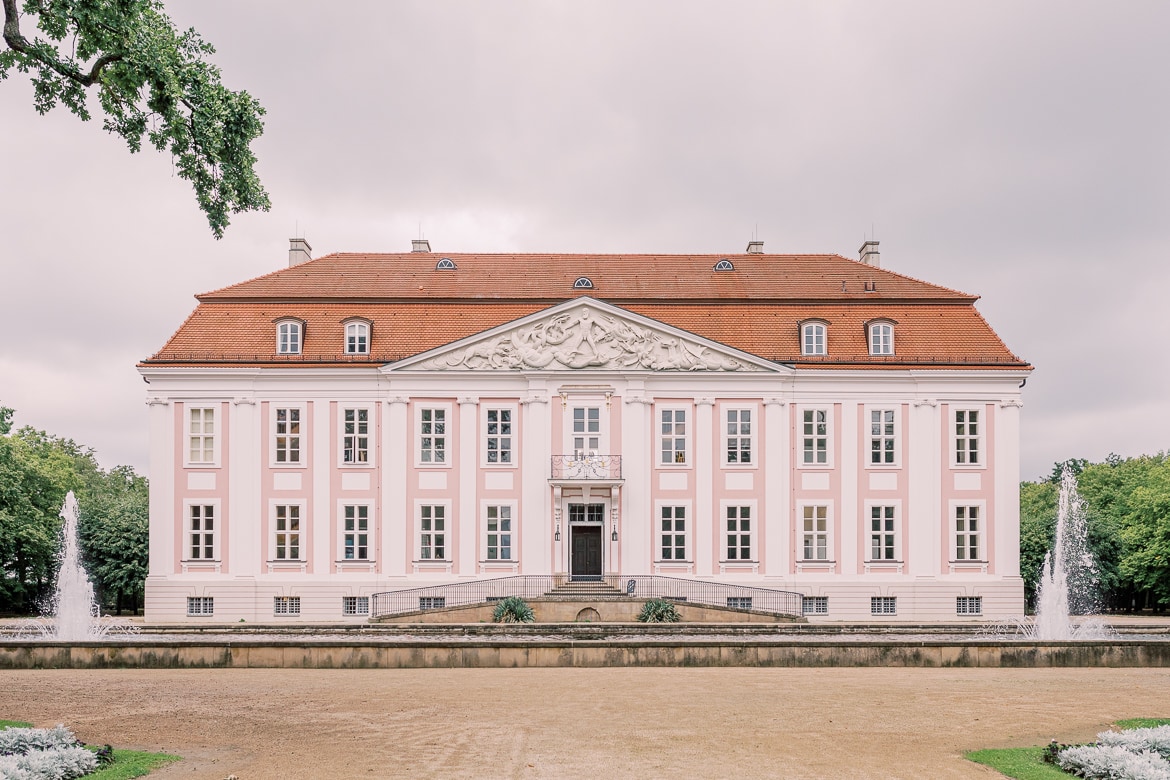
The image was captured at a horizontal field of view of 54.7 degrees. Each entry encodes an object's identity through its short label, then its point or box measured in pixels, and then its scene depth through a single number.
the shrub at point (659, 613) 31.70
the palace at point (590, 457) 38.00
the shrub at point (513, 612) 32.00
